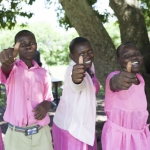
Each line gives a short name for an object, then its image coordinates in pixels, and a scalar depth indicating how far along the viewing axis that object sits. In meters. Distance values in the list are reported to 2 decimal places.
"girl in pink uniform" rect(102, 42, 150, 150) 2.53
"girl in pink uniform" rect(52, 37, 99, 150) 2.56
